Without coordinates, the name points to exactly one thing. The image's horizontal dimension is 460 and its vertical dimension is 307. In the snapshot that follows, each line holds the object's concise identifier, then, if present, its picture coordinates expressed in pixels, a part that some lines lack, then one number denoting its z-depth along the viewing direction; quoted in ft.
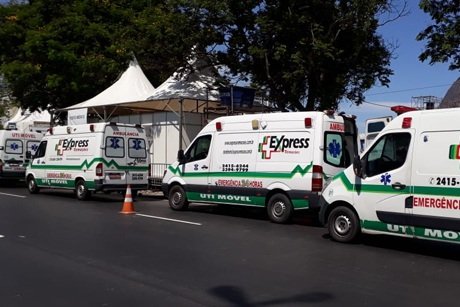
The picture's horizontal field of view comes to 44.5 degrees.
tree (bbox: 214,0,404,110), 58.75
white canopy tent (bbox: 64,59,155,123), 76.19
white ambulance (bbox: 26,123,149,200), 56.18
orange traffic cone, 46.47
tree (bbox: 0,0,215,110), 87.40
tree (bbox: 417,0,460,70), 48.91
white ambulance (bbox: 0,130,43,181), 77.48
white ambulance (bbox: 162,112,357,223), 40.01
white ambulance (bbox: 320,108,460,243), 27.91
